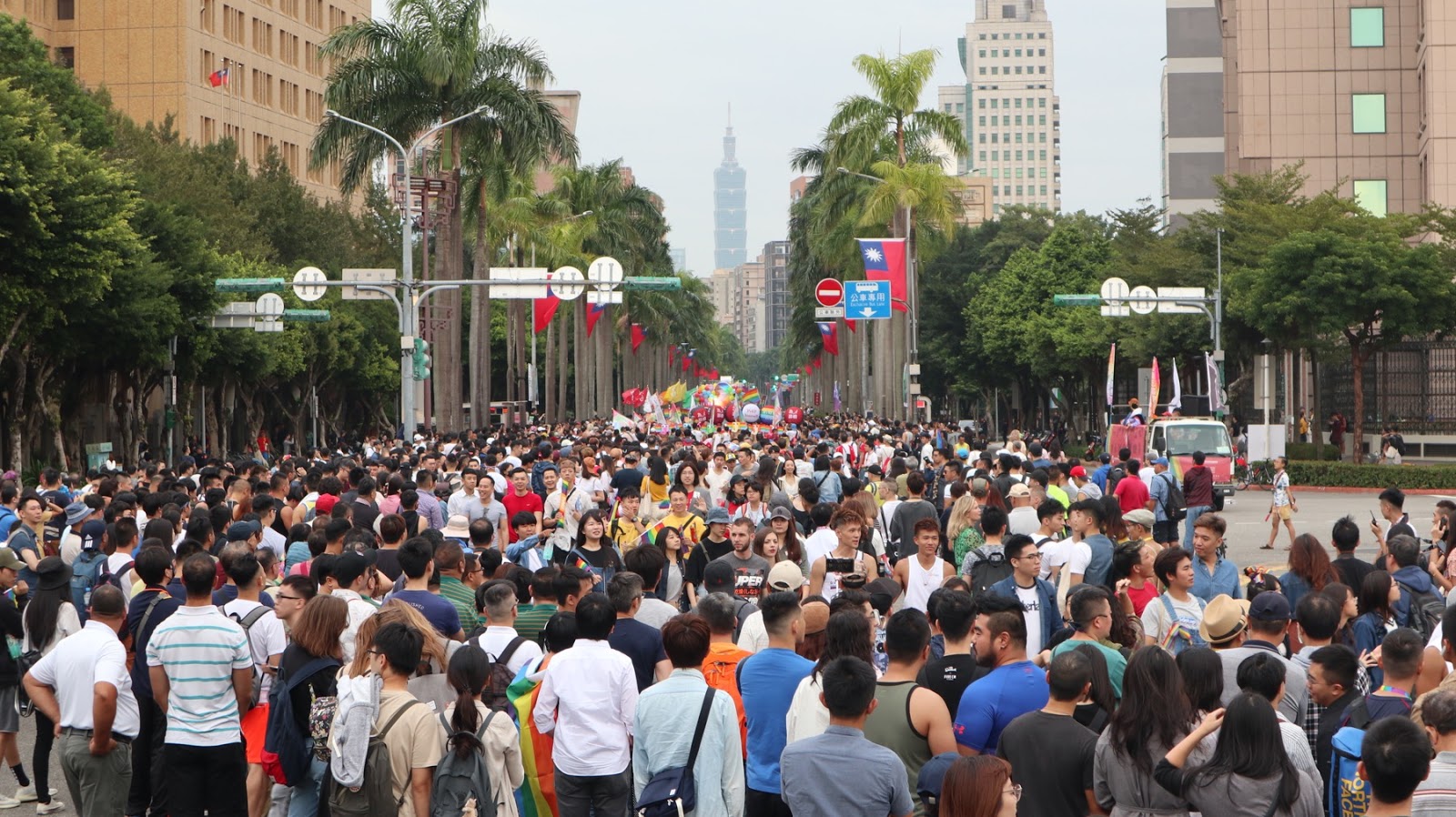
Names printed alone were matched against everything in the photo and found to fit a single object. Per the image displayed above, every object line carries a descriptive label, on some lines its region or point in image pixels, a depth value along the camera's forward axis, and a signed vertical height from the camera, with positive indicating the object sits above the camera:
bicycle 41.96 -2.19
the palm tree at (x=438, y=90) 45.69 +8.74
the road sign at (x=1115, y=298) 45.60 +2.64
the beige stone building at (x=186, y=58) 73.50 +15.81
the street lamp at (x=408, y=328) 35.81 +1.61
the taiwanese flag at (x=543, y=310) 54.12 +2.96
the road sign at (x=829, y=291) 52.81 +3.36
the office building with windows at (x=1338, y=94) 69.38 +12.59
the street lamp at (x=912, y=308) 55.38 +3.08
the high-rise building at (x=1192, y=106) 95.50 +16.59
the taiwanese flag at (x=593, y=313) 62.38 +3.25
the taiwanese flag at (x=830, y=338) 74.63 +2.70
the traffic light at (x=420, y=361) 37.28 +0.89
